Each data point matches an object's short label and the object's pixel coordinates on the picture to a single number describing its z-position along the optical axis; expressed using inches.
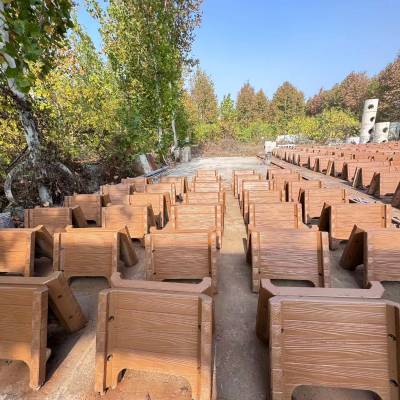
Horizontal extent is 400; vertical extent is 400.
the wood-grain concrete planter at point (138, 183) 266.6
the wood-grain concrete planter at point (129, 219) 162.1
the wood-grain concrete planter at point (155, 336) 60.6
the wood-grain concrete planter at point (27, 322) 67.5
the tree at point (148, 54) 541.0
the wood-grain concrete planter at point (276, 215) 151.8
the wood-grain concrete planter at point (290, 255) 106.1
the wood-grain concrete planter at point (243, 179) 255.8
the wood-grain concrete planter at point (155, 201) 196.4
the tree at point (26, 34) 100.3
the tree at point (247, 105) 2086.6
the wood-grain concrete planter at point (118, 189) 241.0
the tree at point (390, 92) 1476.4
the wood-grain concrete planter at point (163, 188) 250.5
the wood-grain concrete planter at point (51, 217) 164.4
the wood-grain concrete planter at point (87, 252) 116.0
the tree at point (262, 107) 2099.4
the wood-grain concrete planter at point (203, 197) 199.2
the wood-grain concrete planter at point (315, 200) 183.8
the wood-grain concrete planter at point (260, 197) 193.6
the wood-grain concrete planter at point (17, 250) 119.4
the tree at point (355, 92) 1923.0
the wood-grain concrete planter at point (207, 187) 237.9
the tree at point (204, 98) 1766.7
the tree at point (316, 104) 2331.9
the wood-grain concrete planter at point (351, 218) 142.3
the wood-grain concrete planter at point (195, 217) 153.4
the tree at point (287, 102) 2126.1
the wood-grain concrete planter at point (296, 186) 217.5
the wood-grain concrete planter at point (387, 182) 238.8
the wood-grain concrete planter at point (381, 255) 105.9
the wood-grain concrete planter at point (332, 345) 57.7
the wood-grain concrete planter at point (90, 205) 203.2
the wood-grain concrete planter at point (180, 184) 283.7
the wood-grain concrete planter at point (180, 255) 109.7
